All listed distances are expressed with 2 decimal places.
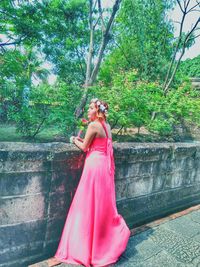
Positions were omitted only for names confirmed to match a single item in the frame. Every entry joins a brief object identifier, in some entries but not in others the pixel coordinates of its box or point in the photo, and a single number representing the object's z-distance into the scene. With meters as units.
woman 2.24
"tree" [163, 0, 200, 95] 8.92
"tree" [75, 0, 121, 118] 7.05
